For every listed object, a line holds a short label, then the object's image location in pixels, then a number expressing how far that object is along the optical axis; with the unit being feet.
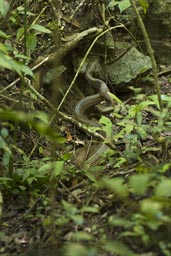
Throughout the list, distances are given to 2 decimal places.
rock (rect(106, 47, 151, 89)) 40.57
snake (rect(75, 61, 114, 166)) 38.06
